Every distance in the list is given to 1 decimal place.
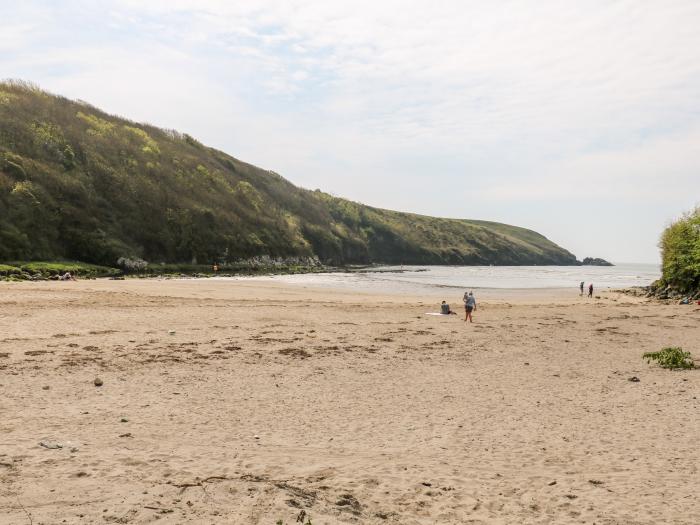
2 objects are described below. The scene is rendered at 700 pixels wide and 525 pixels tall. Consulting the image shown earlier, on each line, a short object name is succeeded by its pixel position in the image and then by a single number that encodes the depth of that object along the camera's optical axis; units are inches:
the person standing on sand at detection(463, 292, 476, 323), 1036.5
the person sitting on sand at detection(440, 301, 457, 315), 1159.9
